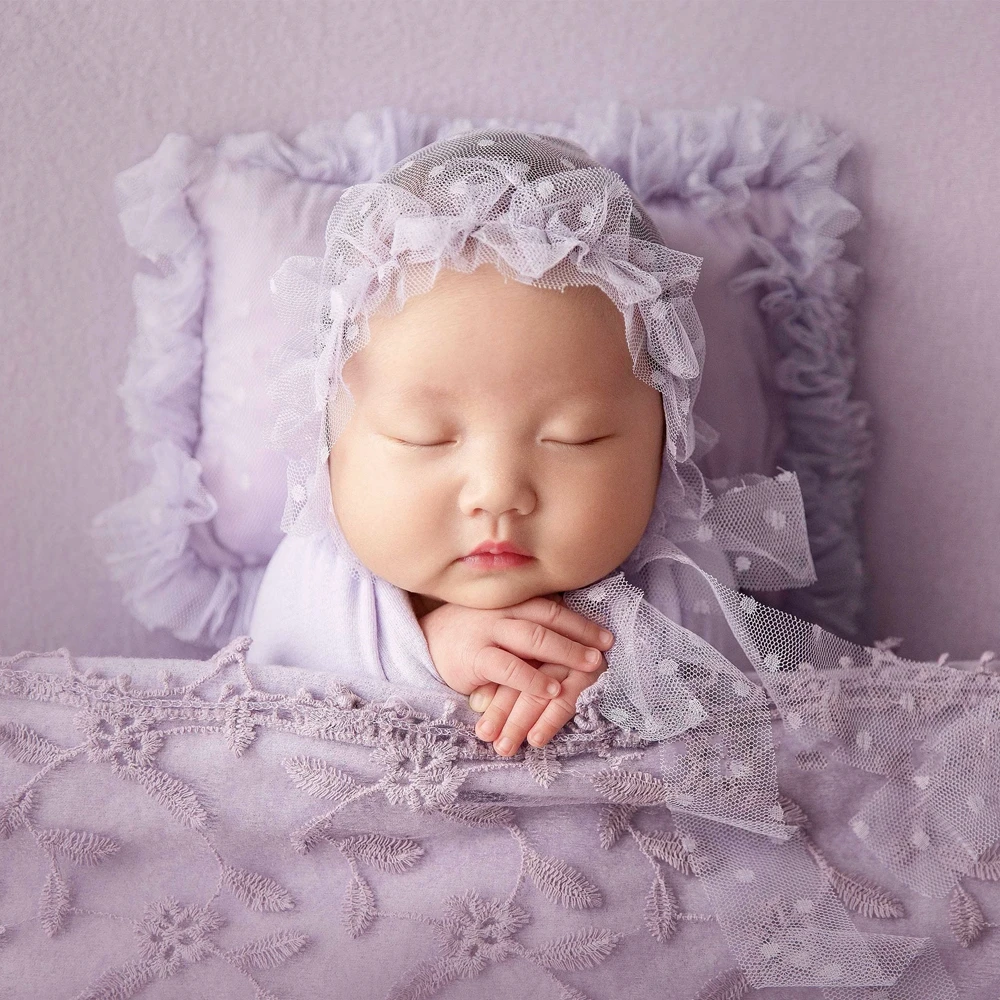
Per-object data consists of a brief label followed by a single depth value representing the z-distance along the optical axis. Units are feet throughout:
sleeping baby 1.28
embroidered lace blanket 1.24
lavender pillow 1.58
